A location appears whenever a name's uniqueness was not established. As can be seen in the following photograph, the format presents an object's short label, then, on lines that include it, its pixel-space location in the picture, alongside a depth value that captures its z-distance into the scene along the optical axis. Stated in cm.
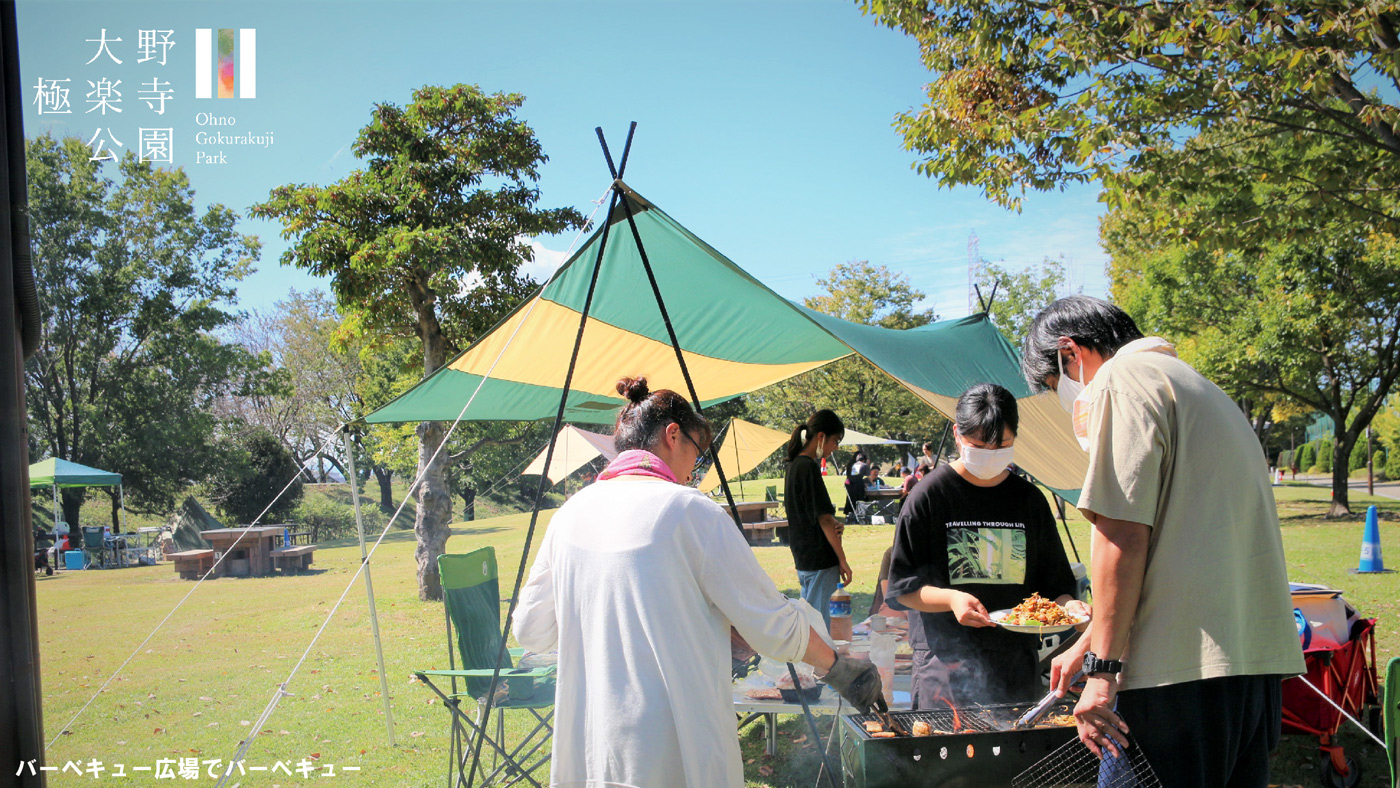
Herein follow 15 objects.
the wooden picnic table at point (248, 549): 1408
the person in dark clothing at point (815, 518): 439
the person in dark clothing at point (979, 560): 246
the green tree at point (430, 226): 774
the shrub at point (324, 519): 2230
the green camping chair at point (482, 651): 325
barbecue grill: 200
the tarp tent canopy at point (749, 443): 1382
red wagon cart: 332
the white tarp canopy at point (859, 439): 1805
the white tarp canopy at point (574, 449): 1203
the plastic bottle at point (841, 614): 318
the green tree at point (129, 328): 1752
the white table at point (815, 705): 286
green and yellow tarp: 379
